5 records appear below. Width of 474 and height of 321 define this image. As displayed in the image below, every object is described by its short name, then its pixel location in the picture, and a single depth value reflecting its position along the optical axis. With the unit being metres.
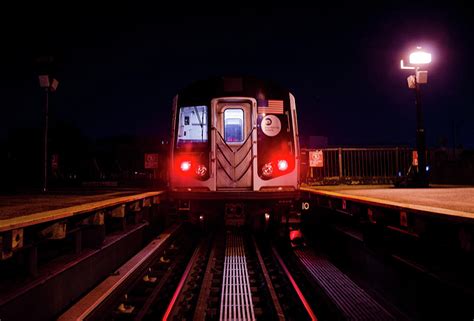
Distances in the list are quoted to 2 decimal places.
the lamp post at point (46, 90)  9.84
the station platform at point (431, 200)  3.78
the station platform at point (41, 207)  3.47
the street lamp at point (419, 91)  10.03
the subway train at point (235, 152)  7.36
